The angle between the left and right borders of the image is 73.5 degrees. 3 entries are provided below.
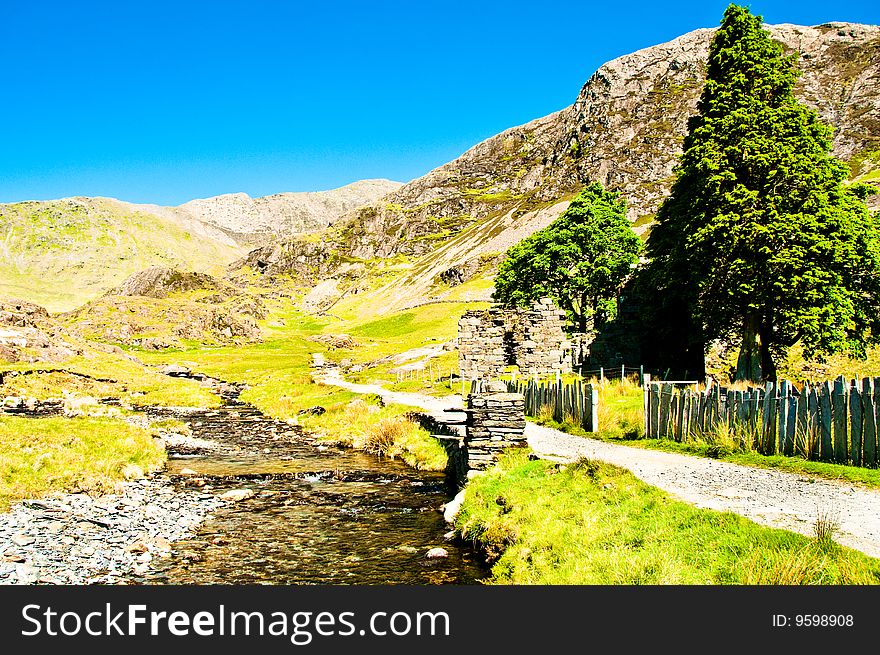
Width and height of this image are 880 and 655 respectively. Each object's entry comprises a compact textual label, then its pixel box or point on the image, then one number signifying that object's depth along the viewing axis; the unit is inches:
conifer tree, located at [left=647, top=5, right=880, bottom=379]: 1104.8
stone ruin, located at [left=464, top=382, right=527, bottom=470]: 719.1
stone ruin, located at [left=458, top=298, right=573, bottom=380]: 1670.8
